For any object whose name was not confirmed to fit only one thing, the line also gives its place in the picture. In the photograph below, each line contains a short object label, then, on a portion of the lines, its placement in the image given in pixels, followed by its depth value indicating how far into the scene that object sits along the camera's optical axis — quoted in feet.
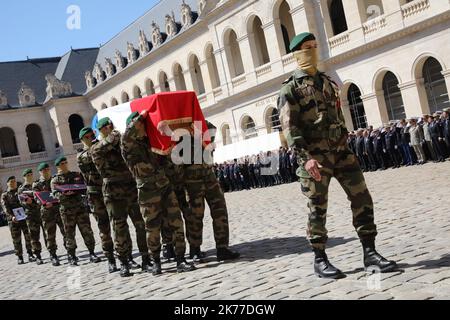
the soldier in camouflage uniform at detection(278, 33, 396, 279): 17.43
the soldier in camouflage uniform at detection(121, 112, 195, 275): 24.09
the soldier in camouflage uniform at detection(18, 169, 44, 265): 41.63
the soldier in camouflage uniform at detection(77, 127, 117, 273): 28.94
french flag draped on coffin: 24.02
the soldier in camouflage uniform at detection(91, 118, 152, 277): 26.30
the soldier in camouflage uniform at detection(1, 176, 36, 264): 44.16
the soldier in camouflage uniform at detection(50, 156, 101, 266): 34.06
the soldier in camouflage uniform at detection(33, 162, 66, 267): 38.01
